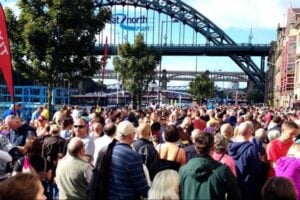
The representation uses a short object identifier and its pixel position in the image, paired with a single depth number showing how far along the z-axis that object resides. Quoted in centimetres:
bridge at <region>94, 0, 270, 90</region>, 10625
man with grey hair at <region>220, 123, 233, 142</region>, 862
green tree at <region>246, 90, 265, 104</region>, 10544
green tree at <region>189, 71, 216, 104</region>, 8388
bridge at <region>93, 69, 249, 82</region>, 14662
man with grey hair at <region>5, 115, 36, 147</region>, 967
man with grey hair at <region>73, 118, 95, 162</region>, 877
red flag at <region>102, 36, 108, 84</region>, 2284
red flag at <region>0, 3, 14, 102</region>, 1080
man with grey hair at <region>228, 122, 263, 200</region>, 750
